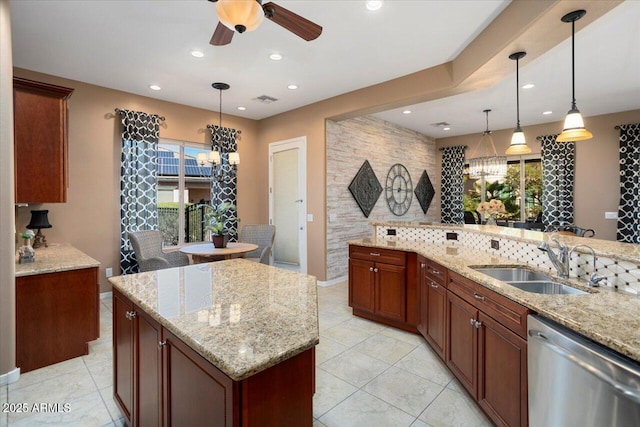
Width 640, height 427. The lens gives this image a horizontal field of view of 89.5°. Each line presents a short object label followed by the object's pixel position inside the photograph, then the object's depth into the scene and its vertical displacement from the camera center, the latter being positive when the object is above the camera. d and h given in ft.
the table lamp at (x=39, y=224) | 11.65 -0.48
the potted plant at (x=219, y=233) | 13.47 -0.96
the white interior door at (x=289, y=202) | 17.38 +0.49
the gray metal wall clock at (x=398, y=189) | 21.02 +1.40
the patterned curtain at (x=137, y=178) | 14.48 +1.52
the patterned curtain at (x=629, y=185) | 17.37 +1.36
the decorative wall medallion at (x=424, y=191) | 24.07 +1.42
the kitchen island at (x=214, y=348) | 3.26 -1.62
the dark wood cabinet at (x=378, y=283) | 10.94 -2.63
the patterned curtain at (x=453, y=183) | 24.53 +2.07
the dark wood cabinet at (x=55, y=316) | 8.41 -2.91
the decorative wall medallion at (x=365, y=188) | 18.11 +1.28
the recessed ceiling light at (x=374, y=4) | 8.14 +5.28
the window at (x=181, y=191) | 16.49 +1.03
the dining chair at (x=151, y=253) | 12.79 -1.84
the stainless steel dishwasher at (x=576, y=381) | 3.74 -2.24
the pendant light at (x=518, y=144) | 11.14 +2.29
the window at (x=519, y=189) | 21.74 +1.47
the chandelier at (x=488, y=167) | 15.40 +2.06
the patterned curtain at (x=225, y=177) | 17.61 +1.89
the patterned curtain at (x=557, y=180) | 19.49 +1.81
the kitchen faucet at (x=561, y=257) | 6.53 -0.98
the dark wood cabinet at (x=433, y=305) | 8.59 -2.71
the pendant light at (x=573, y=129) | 8.71 +2.22
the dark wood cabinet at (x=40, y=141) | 9.09 +2.02
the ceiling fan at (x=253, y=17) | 5.16 +3.30
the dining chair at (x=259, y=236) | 16.14 -1.30
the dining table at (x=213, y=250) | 12.32 -1.60
